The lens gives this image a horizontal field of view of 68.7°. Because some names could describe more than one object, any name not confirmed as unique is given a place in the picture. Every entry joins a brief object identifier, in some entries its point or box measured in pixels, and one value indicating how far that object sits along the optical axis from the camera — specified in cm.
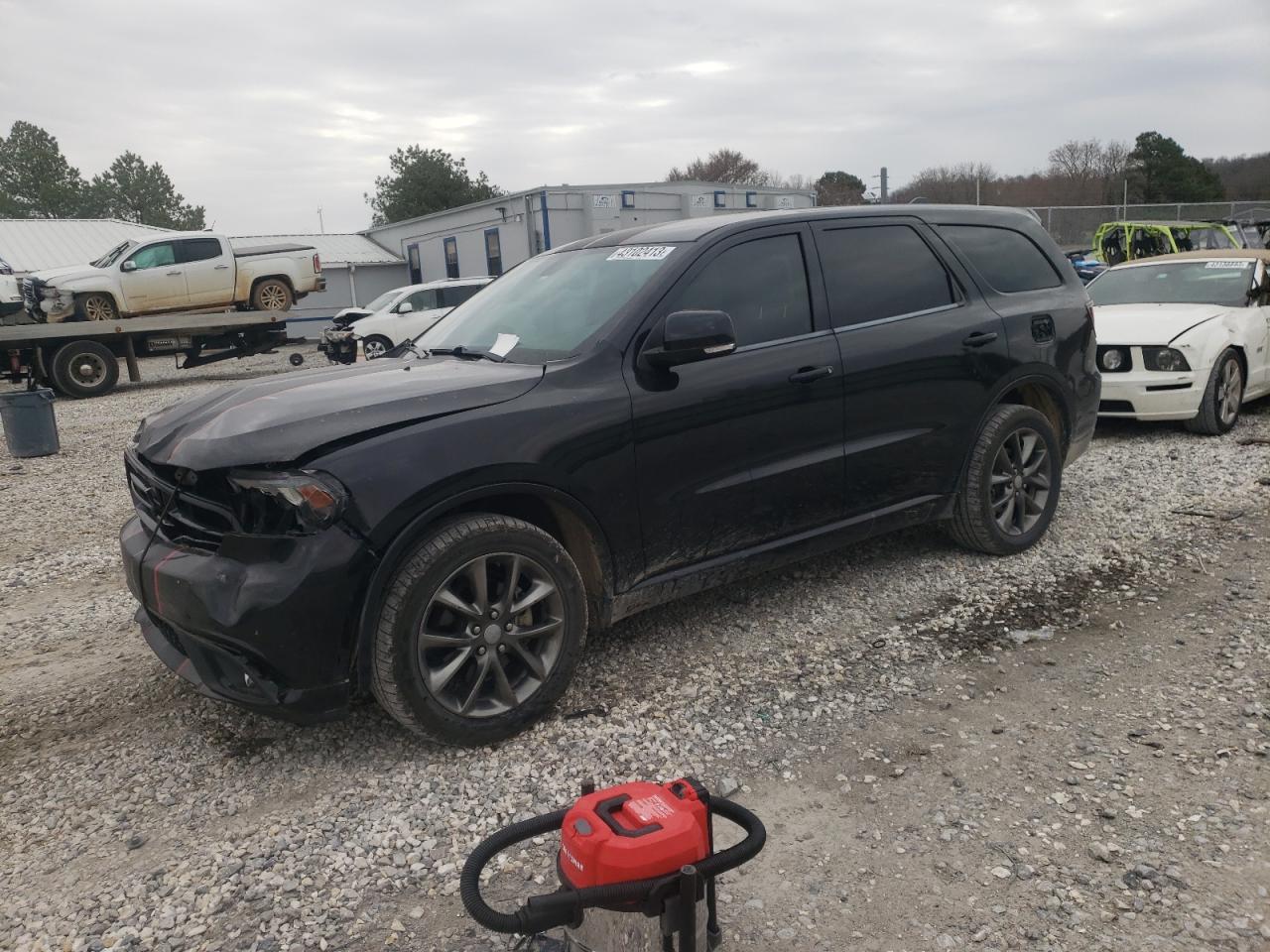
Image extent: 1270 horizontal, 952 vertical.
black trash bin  962
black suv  291
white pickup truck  1683
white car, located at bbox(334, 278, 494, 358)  1845
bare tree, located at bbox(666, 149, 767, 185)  6581
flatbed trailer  1536
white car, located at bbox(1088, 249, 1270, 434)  770
